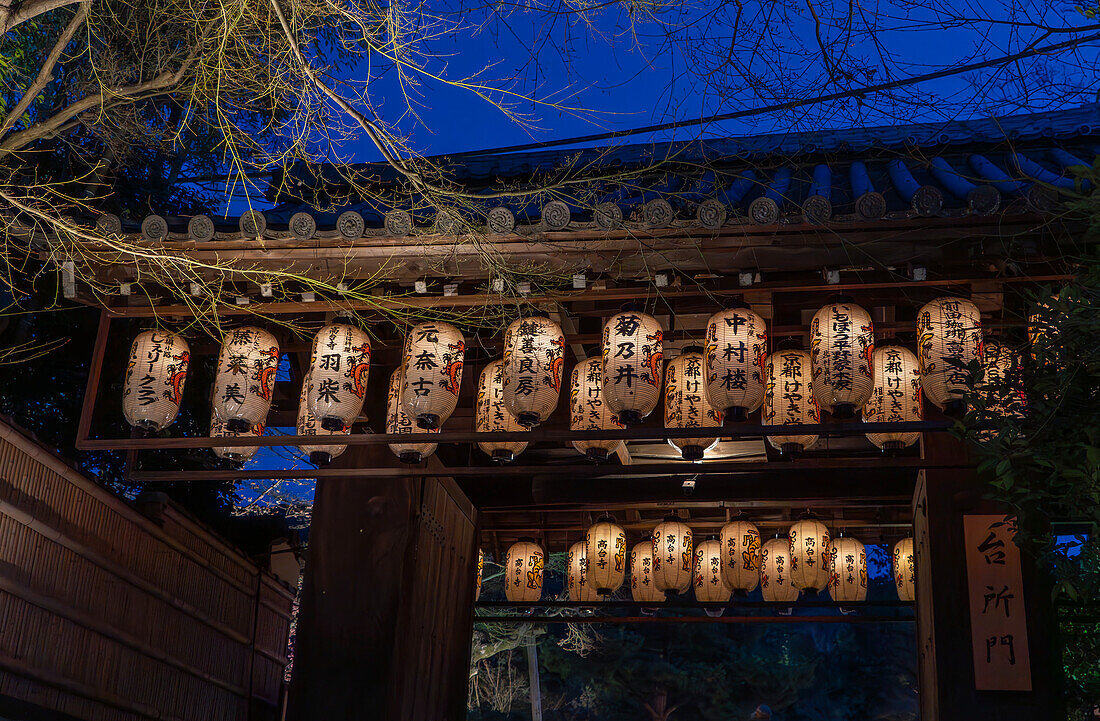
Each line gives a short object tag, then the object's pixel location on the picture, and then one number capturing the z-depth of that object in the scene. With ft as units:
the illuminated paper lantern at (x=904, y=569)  32.07
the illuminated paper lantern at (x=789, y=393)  21.93
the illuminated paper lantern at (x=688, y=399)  22.18
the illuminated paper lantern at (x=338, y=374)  21.15
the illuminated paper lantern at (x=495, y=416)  22.21
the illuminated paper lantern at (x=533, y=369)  20.51
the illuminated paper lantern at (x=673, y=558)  31.71
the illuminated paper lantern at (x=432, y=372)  20.94
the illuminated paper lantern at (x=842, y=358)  19.33
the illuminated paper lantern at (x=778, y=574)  31.45
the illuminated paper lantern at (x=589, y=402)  22.21
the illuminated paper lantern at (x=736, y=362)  19.56
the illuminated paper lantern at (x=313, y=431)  22.32
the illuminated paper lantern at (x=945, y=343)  19.15
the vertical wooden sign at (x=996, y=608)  21.16
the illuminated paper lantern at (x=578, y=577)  33.40
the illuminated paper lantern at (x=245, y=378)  21.58
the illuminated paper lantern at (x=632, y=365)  19.95
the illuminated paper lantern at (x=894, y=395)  21.22
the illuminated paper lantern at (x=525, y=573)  35.55
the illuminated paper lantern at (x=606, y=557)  32.27
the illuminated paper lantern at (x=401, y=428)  21.89
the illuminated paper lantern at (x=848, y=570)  32.58
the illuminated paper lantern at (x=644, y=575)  32.18
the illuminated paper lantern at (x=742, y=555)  31.40
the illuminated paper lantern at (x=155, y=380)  21.74
